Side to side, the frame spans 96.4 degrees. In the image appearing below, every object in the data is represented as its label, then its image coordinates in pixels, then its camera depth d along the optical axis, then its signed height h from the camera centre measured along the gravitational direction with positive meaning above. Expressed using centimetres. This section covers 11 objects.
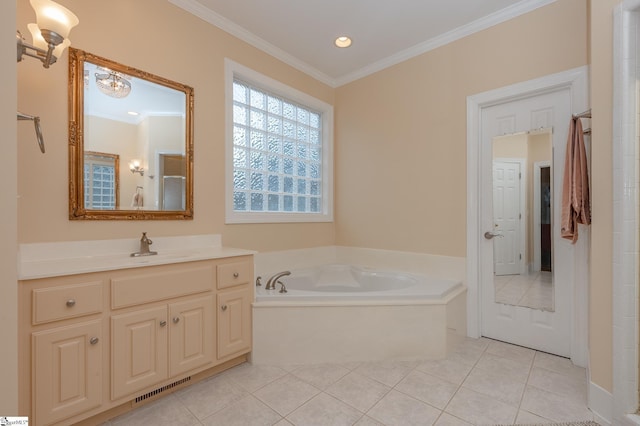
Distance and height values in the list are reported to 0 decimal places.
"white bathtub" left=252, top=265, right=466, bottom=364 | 216 -88
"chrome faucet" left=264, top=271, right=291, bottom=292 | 242 -59
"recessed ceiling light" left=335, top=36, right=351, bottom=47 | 275 +167
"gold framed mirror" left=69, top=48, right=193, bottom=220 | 179 +48
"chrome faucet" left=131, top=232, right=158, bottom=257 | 196 -23
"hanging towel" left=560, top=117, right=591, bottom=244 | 187 +16
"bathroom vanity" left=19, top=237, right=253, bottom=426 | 131 -64
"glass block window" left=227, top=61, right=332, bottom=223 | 277 +60
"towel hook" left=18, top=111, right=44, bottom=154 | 129 +41
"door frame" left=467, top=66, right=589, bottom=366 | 207 +13
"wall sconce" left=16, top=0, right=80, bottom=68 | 137 +90
